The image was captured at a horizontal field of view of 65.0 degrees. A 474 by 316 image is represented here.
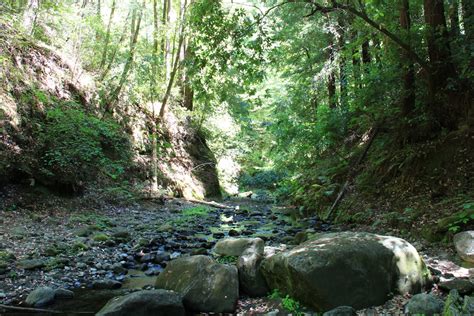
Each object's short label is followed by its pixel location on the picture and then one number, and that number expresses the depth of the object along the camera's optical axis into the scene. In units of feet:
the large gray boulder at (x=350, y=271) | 13.74
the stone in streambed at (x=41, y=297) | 15.26
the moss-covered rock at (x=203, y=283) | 15.34
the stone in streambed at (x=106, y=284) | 17.80
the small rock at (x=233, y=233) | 30.55
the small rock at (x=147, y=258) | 22.38
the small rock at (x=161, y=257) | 22.40
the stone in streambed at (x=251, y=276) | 16.63
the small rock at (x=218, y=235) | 30.22
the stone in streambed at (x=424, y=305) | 12.28
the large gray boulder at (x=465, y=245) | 17.03
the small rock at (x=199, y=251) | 23.37
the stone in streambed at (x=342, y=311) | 12.52
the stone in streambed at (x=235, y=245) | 20.25
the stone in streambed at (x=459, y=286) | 13.71
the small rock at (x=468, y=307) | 10.00
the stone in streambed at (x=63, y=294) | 16.12
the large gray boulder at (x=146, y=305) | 13.67
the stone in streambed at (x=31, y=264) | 18.58
